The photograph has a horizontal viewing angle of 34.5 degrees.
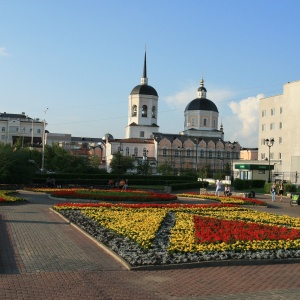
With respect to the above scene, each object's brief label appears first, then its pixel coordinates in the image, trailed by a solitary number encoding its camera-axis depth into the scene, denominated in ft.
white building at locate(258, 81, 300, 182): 203.92
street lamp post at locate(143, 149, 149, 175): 259.60
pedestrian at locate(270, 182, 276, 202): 111.86
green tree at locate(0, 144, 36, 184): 121.29
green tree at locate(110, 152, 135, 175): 257.38
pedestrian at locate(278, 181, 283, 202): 117.74
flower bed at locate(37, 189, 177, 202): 90.48
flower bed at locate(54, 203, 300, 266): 38.55
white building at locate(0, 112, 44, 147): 386.93
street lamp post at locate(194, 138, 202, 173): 367.86
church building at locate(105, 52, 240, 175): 369.09
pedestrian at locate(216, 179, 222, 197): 117.23
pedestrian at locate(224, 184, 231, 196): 117.80
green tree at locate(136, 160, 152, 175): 259.72
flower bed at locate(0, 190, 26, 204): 79.53
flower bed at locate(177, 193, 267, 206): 92.94
